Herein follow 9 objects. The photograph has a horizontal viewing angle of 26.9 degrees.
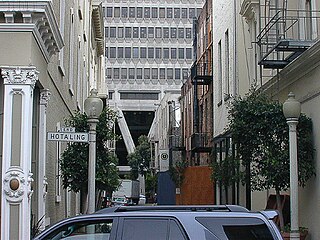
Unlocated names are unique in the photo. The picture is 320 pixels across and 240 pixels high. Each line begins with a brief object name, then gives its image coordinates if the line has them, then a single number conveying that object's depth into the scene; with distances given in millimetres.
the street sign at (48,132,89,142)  13266
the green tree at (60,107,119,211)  18297
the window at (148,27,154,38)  91875
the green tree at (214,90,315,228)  16094
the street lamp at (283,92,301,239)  13477
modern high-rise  91062
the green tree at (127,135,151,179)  80625
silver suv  7234
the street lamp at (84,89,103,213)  13000
